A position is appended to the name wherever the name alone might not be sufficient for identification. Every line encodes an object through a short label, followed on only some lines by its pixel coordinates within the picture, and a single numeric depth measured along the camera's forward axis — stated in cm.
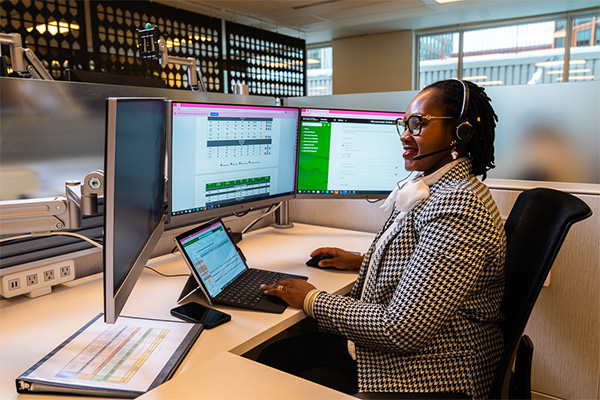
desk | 77
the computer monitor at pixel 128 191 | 68
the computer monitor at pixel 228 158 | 127
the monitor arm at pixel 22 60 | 144
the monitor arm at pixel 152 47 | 185
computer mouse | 152
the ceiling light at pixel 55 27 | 418
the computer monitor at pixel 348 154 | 170
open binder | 78
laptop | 116
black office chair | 93
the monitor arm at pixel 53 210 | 81
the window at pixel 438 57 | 689
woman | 94
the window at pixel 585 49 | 584
